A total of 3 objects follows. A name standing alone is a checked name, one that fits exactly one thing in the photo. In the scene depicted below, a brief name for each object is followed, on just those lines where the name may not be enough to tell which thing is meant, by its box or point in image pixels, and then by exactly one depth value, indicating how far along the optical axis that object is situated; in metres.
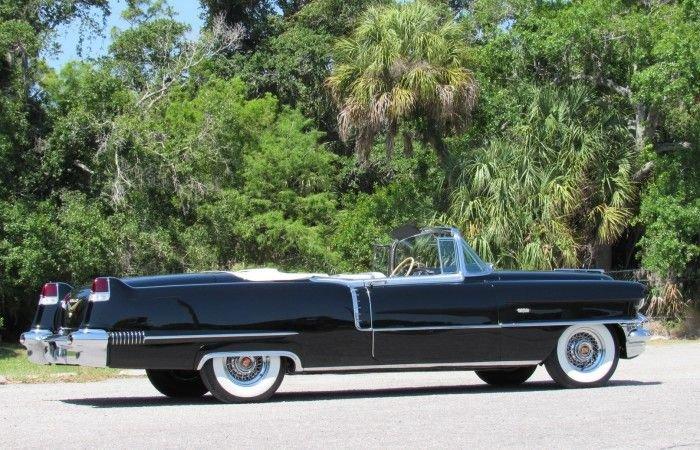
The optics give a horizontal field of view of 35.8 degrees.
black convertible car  9.83
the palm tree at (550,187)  21.17
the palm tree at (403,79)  21.83
